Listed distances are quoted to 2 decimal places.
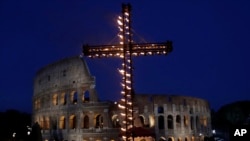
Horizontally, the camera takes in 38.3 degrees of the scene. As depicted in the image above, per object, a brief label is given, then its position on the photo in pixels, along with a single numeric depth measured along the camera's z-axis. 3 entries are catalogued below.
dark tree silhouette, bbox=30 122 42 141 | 33.41
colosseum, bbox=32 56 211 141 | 36.47
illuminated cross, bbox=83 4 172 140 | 21.92
